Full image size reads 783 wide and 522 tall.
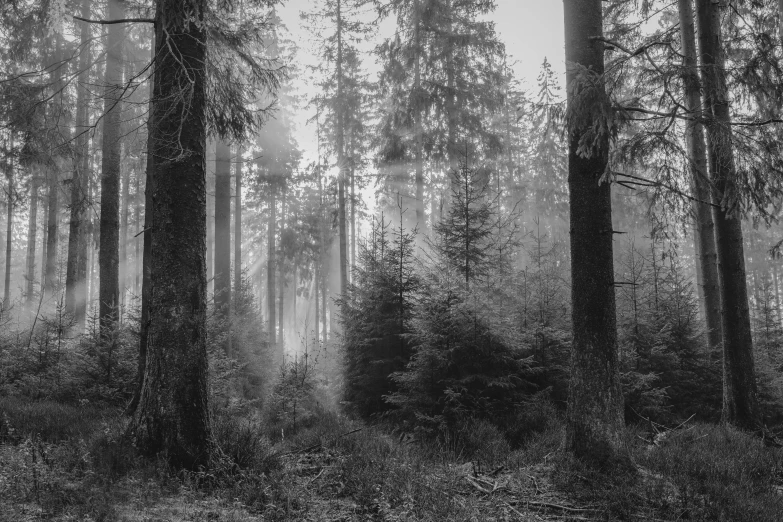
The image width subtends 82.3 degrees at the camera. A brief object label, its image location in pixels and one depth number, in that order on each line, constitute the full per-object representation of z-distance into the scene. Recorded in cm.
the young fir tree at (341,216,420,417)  995
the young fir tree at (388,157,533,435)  852
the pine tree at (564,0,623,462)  608
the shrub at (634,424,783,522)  494
